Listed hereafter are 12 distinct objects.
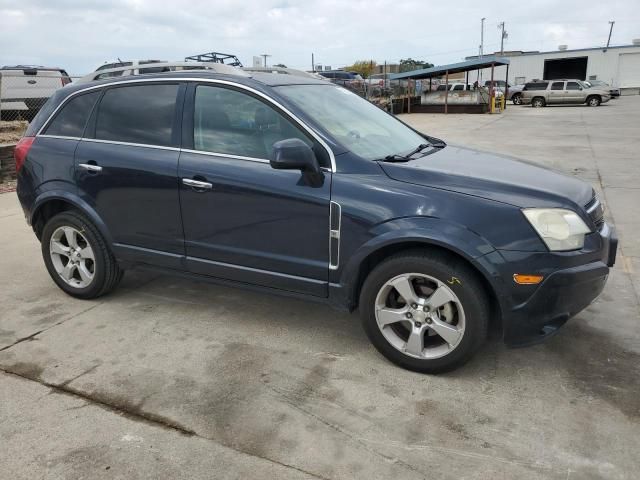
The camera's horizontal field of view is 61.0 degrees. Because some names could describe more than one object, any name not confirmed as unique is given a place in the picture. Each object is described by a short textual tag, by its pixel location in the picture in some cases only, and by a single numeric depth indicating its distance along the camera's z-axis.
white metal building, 56.44
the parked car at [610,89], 36.06
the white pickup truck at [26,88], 11.88
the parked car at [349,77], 27.86
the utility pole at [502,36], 86.75
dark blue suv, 2.94
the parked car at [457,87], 35.97
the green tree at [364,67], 79.38
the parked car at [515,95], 38.51
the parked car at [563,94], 33.75
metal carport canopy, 29.02
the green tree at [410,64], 73.57
